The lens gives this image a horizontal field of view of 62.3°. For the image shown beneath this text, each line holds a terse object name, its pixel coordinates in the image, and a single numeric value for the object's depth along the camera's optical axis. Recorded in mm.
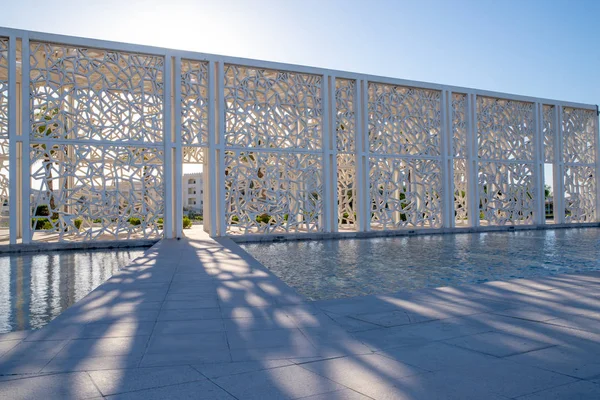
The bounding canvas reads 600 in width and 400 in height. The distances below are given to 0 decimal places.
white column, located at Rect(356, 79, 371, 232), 15445
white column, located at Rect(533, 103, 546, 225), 18359
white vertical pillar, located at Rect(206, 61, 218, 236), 13680
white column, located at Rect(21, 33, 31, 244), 11922
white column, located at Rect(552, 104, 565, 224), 19078
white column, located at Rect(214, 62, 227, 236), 13727
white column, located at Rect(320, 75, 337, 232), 14844
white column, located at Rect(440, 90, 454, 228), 16750
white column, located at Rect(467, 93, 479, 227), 17234
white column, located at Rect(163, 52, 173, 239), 13039
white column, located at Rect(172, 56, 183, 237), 13250
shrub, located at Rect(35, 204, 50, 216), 20250
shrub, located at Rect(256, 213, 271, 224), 18538
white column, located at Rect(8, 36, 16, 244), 11891
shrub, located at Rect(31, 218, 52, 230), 18252
